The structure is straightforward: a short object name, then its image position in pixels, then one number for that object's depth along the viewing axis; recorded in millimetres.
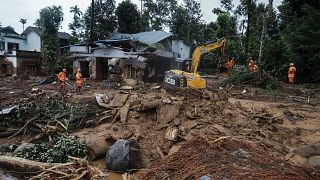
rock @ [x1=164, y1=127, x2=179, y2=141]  5752
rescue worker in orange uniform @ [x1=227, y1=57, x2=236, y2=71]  15004
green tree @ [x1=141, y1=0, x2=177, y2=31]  31051
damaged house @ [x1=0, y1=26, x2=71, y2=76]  19761
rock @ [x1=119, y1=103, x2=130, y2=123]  6694
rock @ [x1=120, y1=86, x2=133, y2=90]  11585
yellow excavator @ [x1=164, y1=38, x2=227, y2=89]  8394
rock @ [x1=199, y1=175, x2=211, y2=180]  3981
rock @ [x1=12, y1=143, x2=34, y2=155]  5740
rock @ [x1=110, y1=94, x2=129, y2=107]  7441
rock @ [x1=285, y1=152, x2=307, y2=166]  4776
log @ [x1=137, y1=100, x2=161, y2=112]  6770
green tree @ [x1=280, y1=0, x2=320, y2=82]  13001
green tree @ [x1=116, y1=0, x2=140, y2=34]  25269
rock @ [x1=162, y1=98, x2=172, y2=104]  6719
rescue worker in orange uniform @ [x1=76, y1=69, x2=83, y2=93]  10979
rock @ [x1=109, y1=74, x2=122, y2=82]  14239
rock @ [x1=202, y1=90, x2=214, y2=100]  7513
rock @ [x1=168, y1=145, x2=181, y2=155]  5277
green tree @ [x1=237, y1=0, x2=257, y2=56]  19160
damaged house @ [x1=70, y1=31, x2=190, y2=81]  13805
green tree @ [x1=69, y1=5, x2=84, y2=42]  31092
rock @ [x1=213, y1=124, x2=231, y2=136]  5793
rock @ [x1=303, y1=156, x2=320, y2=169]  4493
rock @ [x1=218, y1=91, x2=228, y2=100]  7695
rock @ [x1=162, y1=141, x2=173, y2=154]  5569
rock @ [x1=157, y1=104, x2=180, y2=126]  6414
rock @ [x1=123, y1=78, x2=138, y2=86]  13202
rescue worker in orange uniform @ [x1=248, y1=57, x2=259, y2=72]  12682
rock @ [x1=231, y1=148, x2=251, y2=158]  4749
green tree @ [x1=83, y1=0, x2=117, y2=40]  24776
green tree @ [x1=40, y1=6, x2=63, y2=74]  19700
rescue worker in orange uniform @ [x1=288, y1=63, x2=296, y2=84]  12512
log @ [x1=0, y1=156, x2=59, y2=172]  5019
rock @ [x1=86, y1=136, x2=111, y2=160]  5493
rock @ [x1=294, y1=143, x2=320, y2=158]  4798
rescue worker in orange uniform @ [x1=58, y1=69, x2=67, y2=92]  11158
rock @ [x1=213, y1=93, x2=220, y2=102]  7463
